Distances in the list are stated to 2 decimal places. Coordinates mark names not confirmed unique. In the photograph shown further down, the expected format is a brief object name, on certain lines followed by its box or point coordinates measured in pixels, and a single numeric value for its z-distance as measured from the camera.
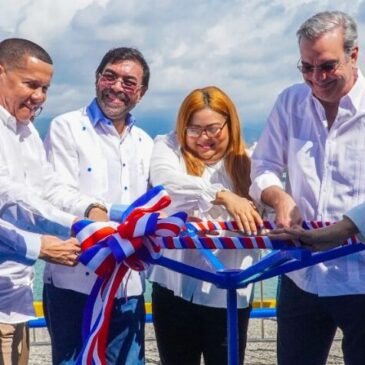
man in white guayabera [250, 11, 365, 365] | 3.05
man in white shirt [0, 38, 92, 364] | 3.02
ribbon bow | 2.80
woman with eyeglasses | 3.43
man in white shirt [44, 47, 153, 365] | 3.44
